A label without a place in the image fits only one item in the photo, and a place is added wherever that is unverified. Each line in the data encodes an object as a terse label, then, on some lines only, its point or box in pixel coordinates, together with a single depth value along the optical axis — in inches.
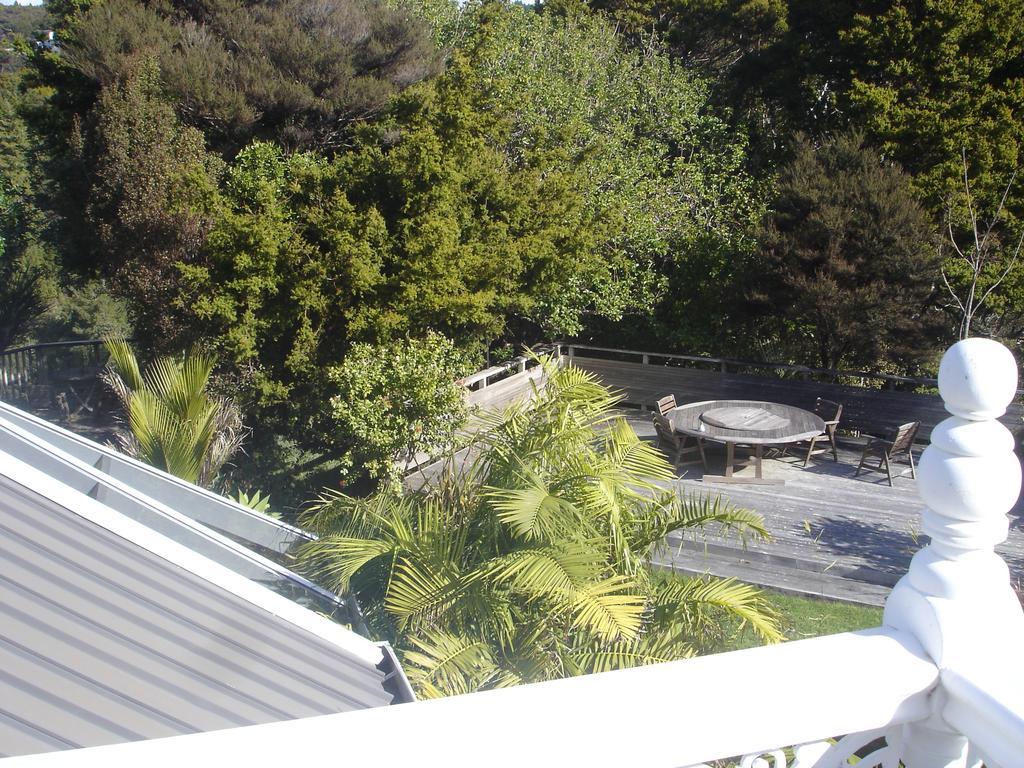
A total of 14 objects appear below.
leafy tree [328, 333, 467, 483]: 345.1
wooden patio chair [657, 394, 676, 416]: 498.4
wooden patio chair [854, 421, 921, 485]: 426.0
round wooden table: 426.9
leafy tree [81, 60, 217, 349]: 416.5
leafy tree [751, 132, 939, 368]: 498.6
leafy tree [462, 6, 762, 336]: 558.9
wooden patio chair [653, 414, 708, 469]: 451.8
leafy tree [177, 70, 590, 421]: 390.9
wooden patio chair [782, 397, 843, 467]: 476.4
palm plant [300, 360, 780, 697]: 170.1
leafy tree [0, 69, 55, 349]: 692.7
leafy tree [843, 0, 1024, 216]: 584.4
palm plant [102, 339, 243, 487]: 275.4
